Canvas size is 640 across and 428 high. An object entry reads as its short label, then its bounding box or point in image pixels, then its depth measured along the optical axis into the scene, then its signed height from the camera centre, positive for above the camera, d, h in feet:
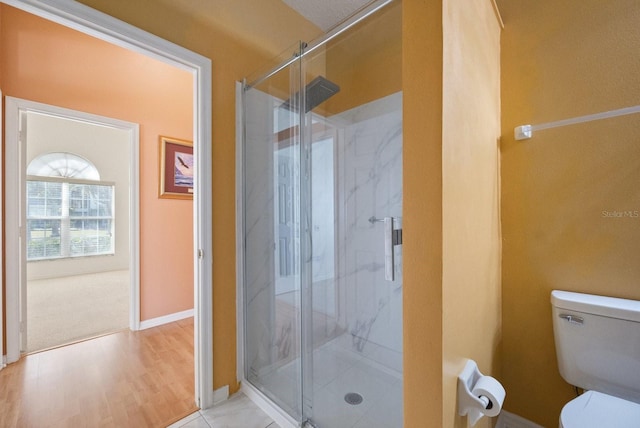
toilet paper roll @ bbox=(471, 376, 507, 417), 2.69 -1.90
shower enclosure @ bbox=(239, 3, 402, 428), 5.25 -0.24
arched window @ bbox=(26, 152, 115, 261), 15.39 +0.56
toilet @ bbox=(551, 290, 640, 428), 3.08 -1.94
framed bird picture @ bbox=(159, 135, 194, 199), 9.27 +1.80
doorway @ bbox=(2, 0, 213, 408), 5.04 -0.13
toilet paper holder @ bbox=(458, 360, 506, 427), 2.72 -1.93
